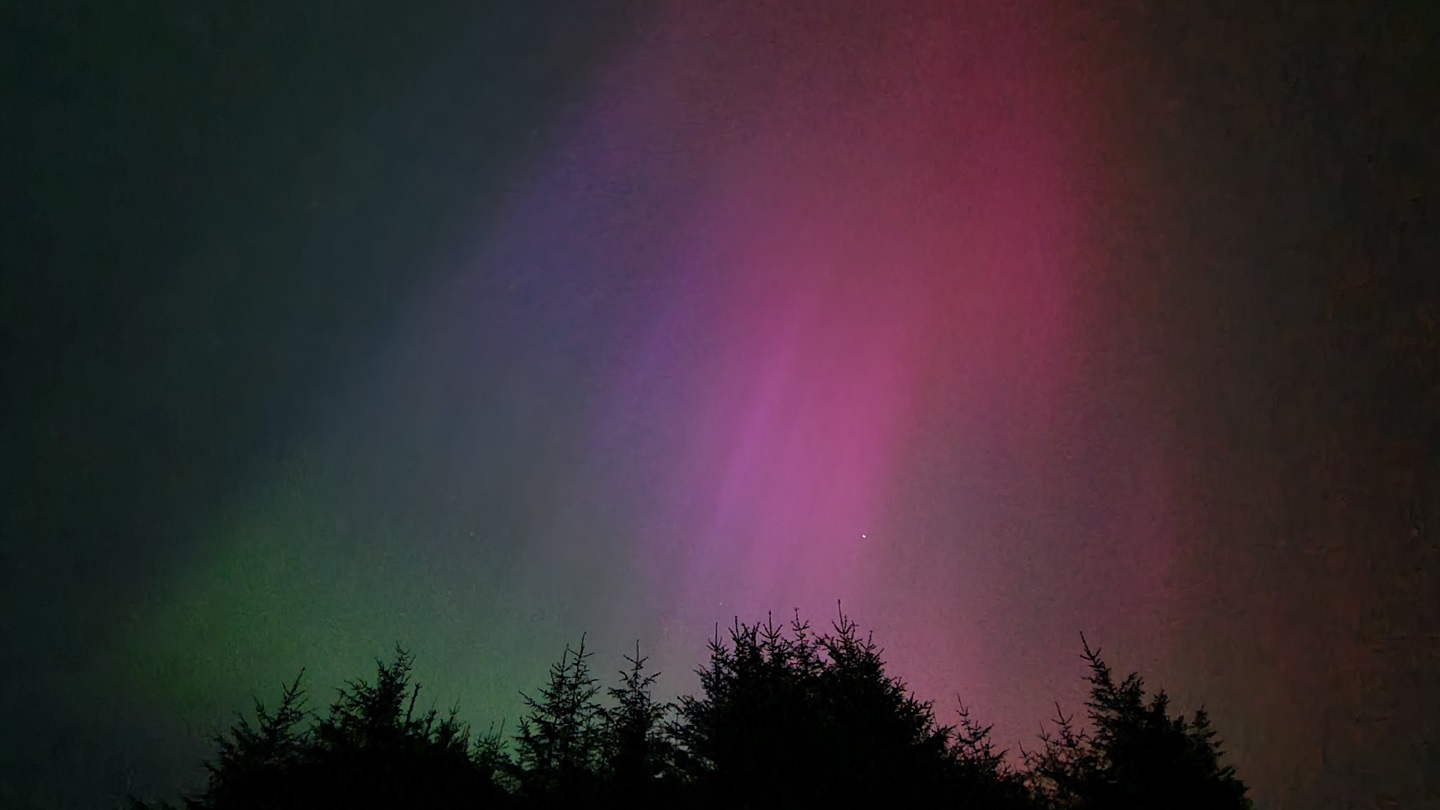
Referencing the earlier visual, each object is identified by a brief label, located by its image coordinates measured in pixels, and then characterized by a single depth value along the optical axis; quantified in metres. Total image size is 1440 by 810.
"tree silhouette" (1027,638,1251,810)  18.03
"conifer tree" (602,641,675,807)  15.92
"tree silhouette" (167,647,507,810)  16.64
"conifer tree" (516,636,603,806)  16.56
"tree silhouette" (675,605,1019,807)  14.32
